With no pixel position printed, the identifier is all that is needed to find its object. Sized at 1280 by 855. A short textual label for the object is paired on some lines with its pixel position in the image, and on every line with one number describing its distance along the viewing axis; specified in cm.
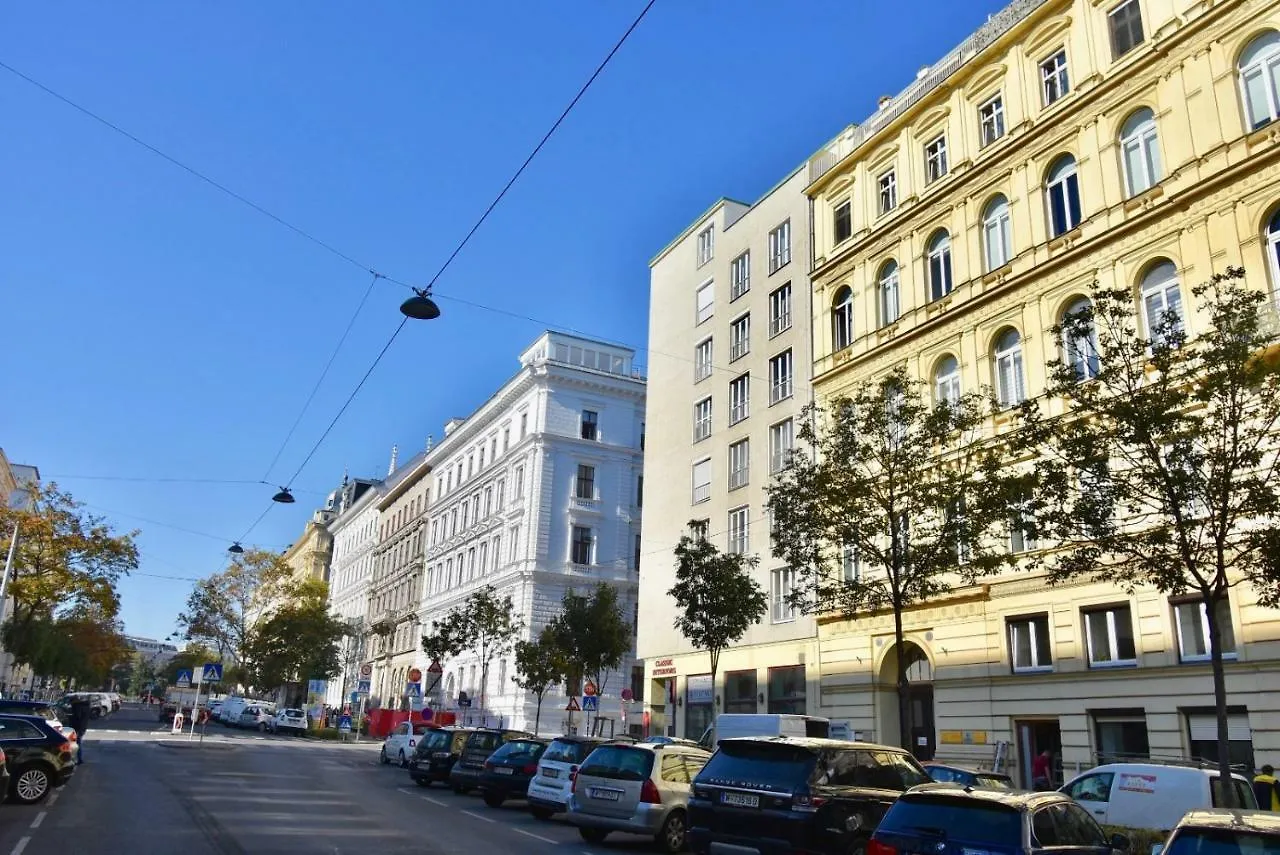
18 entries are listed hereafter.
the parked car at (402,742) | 3328
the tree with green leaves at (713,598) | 2848
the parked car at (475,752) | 2367
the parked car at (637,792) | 1477
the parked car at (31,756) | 1692
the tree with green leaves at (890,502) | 1917
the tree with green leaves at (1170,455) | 1399
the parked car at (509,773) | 2133
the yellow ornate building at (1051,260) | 2108
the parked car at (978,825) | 816
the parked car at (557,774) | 1850
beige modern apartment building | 3509
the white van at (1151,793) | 1557
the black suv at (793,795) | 1113
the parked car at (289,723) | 5941
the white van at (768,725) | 2464
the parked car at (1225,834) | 630
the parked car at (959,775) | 1716
